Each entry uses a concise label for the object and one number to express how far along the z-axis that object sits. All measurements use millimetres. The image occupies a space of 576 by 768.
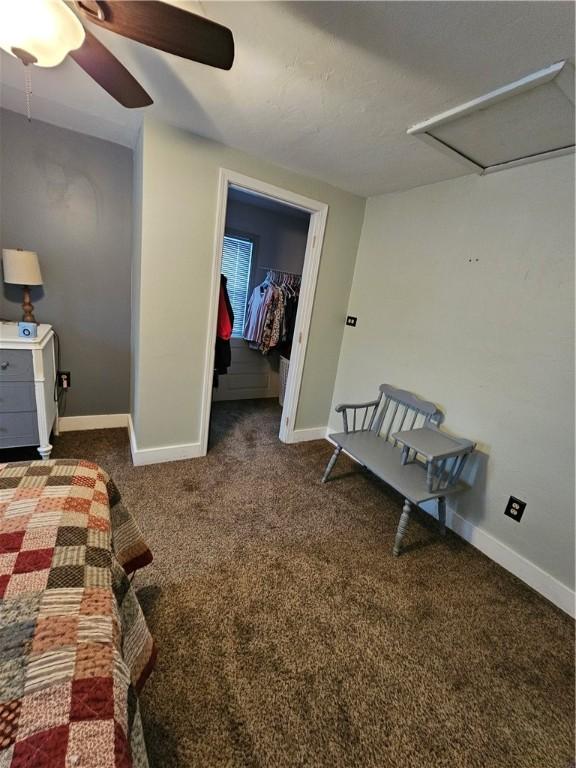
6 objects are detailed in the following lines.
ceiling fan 830
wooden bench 1845
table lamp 2062
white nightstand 1884
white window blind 3541
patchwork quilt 494
